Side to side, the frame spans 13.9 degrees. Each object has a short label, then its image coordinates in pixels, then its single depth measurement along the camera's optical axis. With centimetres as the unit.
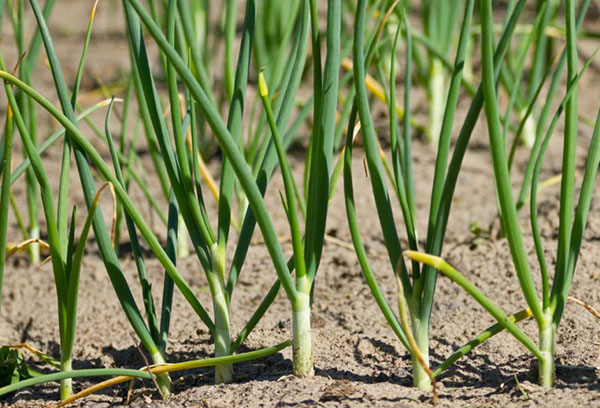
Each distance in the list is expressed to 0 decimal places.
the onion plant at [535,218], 141
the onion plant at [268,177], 145
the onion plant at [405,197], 145
